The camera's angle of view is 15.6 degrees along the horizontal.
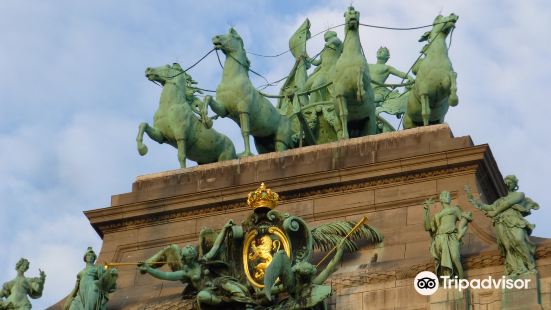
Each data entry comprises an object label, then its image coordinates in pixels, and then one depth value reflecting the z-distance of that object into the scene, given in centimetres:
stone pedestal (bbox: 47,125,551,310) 3231
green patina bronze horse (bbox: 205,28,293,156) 3728
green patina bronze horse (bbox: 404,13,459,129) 3597
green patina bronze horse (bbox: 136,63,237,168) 3741
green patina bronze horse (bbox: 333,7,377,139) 3600
